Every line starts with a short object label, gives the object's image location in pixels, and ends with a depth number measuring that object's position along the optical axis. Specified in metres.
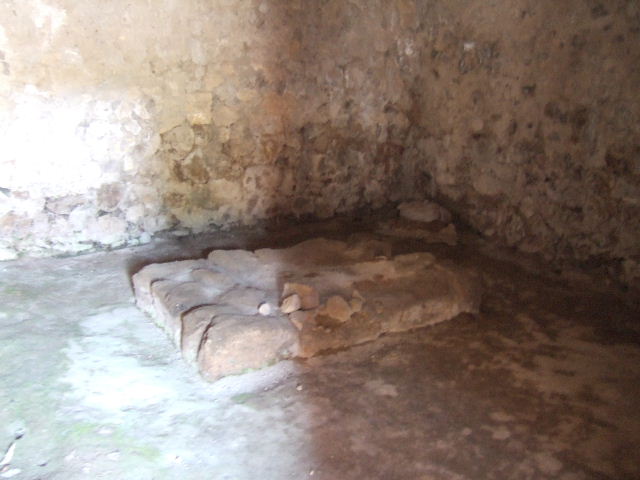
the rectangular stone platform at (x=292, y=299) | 1.87
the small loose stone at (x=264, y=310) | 2.00
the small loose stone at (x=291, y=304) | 2.03
